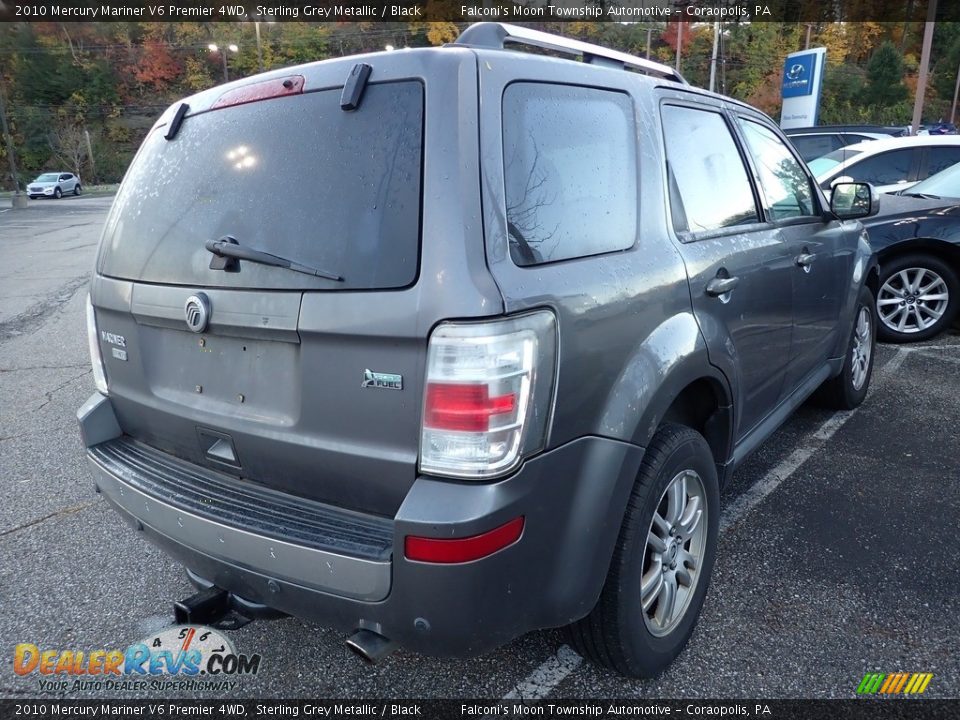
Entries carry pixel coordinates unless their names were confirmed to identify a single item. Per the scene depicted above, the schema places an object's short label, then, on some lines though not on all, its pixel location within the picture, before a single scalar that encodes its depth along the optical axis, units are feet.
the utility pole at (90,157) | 174.33
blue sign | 70.54
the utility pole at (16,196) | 101.76
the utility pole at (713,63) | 114.66
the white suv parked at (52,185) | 122.83
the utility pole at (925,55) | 54.54
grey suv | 5.24
